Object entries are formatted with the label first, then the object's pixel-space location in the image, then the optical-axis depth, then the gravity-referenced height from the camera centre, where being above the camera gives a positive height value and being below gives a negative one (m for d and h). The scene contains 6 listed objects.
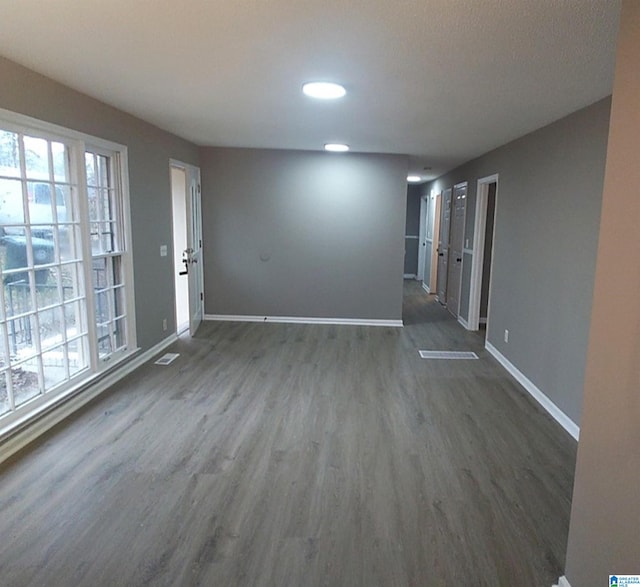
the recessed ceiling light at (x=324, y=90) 2.75 +0.88
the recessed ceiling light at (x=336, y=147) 5.23 +0.98
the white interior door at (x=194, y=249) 5.50 -0.32
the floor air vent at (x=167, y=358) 4.44 -1.39
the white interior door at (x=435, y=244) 8.56 -0.33
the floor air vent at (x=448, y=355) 4.84 -1.41
